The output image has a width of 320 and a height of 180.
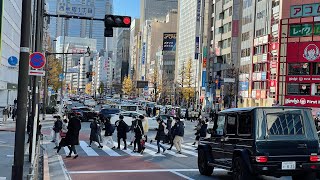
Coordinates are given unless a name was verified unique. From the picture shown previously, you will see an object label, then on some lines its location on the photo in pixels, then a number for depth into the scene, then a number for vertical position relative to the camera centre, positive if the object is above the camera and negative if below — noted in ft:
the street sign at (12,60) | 87.51 +5.80
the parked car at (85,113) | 152.05 -6.17
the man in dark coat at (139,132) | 70.64 -5.48
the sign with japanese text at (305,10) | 212.02 +39.16
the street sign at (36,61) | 40.52 +2.62
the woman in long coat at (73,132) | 61.05 -4.93
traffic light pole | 29.70 +0.07
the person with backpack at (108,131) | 77.92 -6.07
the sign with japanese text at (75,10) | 58.80 +10.38
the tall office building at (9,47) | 187.52 +19.60
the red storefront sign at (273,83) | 221.21 +6.61
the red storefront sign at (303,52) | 211.20 +20.50
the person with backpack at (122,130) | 75.25 -5.63
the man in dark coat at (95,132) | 77.01 -6.28
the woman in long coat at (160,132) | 72.15 -5.83
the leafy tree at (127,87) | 511.81 +7.76
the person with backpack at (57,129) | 75.82 -5.79
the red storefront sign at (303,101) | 207.51 -1.20
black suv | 36.22 -3.53
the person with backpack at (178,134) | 71.21 -5.80
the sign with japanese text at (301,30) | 214.07 +30.50
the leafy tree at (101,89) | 627.79 +6.20
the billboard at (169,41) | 531.91 +60.69
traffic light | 49.75 +7.57
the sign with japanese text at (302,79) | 210.18 +8.38
